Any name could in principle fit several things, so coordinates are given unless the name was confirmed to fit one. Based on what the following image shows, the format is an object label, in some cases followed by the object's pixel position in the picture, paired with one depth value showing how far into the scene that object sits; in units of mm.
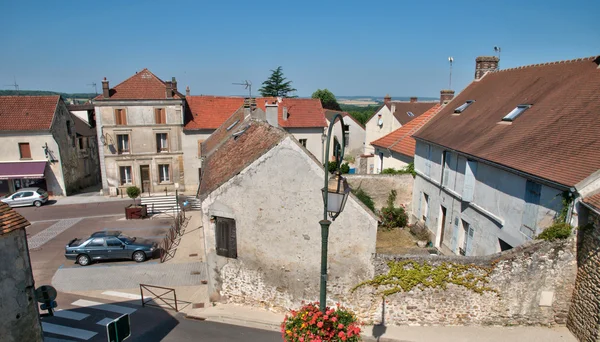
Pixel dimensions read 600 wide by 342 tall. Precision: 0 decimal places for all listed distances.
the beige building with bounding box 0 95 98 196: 26531
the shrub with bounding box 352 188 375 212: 20858
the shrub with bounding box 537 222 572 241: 9773
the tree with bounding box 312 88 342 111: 76500
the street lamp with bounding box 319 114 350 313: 6359
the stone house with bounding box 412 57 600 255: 10750
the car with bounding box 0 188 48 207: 25734
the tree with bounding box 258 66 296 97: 62562
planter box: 23266
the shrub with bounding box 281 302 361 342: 6551
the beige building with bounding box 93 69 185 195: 27422
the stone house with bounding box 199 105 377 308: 10875
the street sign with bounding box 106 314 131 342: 7912
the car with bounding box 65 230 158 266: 16344
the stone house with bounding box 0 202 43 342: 7961
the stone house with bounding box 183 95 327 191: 29297
